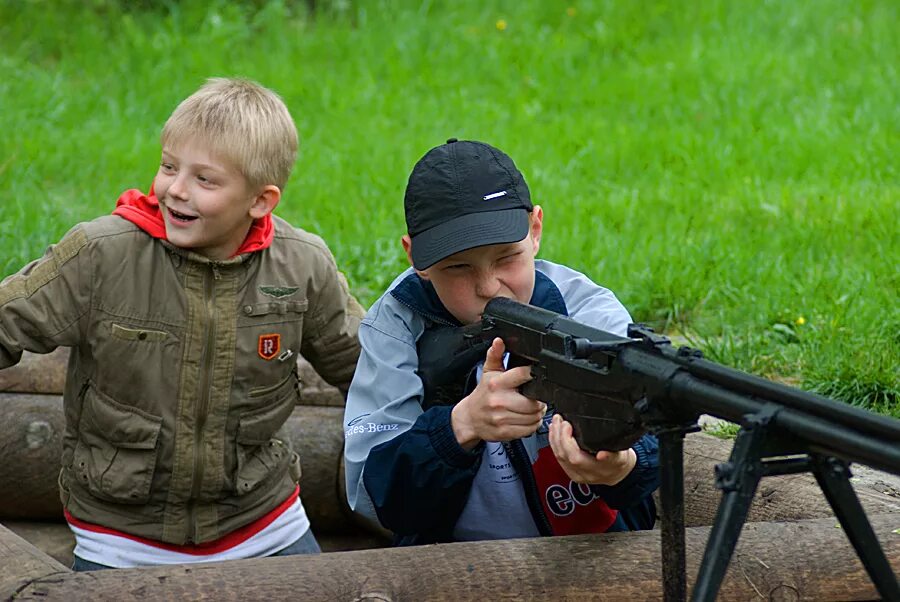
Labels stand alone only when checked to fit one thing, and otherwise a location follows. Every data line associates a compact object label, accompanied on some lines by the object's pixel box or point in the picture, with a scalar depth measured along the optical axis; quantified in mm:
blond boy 5996
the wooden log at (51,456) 8094
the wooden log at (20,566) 4937
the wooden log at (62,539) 8148
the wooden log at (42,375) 8234
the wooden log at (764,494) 5973
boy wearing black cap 5281
